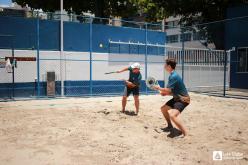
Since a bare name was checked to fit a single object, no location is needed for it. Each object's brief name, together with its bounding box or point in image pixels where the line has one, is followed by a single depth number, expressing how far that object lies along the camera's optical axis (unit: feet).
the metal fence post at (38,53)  45.14
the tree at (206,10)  85.87
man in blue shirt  22.74
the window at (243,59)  61.98
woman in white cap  31.55
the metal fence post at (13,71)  43.50
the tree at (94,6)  79.92
